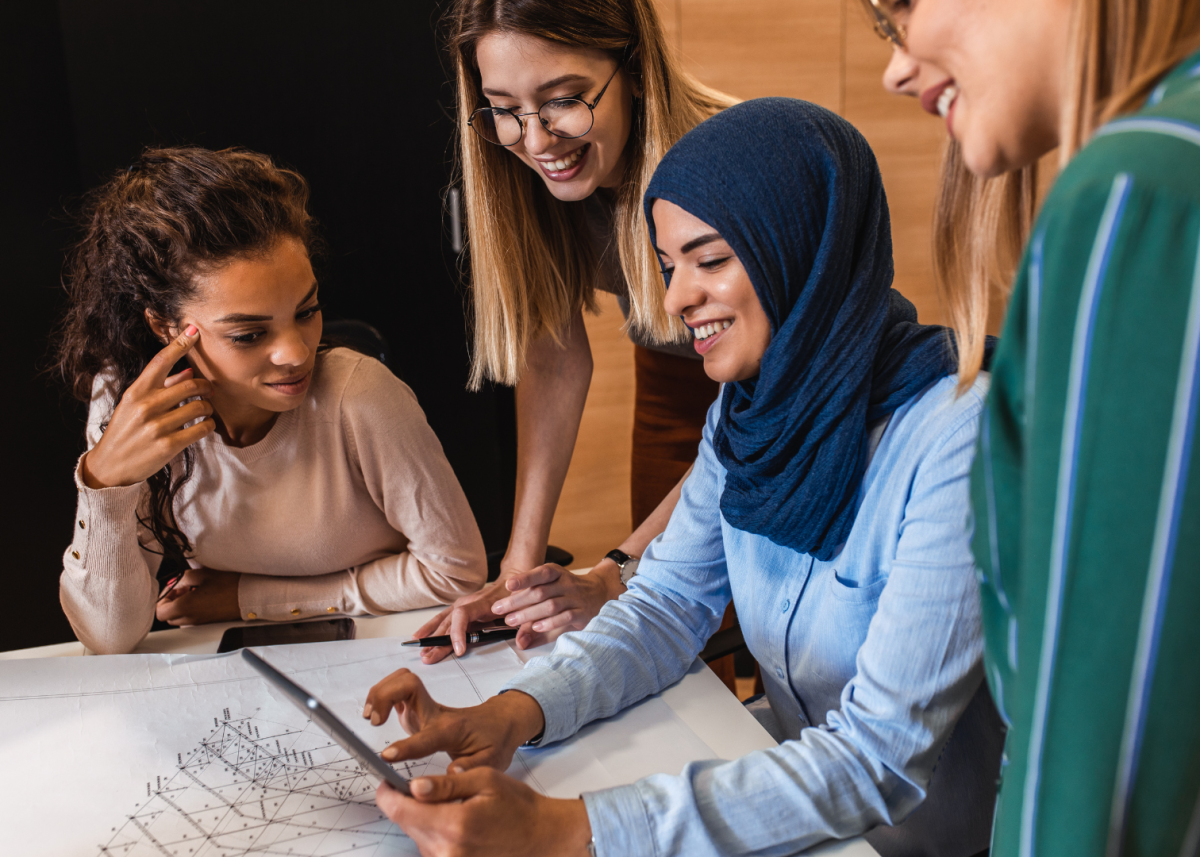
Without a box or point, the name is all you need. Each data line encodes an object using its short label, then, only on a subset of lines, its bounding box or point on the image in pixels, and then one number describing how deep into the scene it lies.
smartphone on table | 1.08
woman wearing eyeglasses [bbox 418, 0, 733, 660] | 1.24
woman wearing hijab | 0.73
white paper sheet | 0.74
